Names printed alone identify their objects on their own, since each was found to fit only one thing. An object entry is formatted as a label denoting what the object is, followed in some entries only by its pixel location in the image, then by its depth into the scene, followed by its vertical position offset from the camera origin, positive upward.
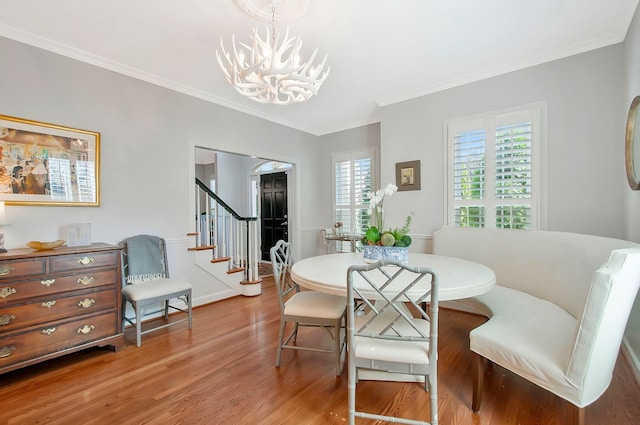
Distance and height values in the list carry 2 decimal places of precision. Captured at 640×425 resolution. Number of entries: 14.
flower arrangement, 1.98 -0.19
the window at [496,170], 2.88 +0.41
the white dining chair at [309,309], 1.94 -0.71
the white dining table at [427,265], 1.53 -0.42
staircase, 3.55 -0.57
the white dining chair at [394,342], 1.35 -0.69
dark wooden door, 5.91 -0.01
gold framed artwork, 2.28 +0.42
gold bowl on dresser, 2.17 -0.26
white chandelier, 1.79 +0.90
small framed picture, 3.62 +0.44
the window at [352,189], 4.77 +0.35
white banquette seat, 1.22 -0.64
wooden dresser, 1.91 -0.68
